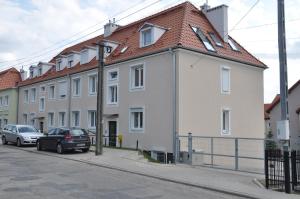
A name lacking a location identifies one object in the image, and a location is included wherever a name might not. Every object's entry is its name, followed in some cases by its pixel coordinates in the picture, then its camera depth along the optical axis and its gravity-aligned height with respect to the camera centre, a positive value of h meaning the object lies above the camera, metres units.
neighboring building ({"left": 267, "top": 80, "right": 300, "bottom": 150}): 36.88 +1.84
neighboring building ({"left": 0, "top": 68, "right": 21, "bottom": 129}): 42.97 +3.49
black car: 21.62 -0.79
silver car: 26.64 -0.63
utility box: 10.72 -0.07
